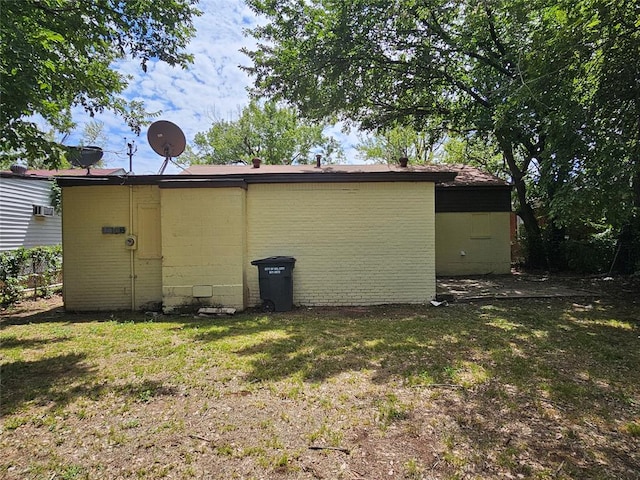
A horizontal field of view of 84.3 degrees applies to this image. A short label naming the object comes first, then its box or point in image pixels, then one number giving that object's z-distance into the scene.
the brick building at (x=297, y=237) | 7.61
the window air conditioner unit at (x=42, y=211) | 13.69
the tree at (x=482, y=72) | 6.17
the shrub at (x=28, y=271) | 8.45
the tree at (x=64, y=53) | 4.17
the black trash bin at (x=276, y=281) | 7.14
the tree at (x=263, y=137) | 28.53
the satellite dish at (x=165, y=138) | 7.96
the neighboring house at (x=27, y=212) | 12.43
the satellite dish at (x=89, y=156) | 7.55
